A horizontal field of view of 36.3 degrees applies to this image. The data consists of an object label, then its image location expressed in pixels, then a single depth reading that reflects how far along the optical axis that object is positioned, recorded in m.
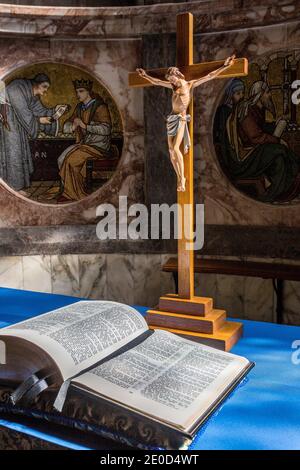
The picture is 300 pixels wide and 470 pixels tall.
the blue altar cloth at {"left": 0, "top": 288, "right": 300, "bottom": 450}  1.39
